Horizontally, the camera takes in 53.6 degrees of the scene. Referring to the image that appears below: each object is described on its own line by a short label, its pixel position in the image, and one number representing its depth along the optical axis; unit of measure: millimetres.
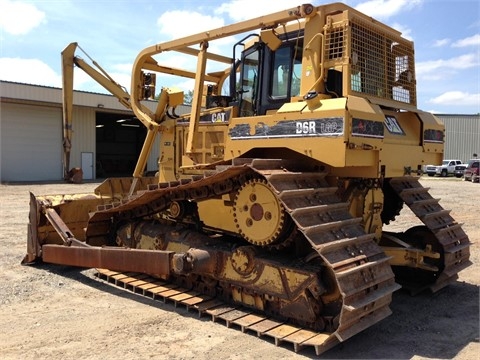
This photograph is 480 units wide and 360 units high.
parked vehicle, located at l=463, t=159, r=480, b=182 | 32684
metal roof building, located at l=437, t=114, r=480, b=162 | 48250
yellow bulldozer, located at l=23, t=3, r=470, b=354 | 4758
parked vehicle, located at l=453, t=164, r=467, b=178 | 40544
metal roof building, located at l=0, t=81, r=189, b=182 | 25125
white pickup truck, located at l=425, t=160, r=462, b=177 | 41375
